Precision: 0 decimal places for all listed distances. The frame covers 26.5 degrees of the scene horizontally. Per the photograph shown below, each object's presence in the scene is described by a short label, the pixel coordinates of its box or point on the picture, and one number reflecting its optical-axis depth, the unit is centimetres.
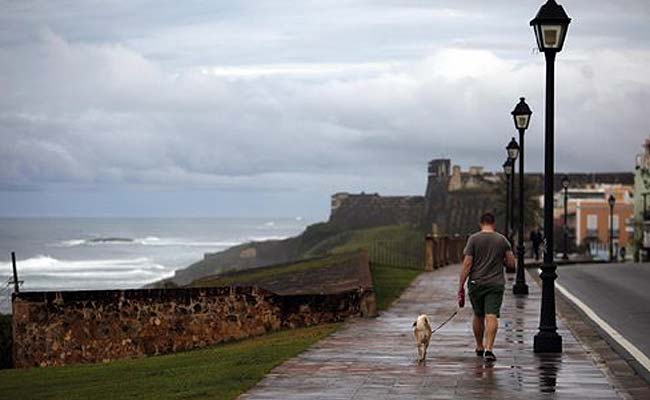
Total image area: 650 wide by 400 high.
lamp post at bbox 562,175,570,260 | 6199
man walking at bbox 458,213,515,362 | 1695
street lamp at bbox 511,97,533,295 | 3012
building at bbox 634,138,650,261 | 8619
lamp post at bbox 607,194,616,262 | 7458
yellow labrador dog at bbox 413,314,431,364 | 1670
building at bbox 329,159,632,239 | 12088
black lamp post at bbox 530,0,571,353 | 1791
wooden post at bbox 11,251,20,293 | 2669
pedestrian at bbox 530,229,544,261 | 6183
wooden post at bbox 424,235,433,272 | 4578
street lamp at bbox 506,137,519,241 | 4016
